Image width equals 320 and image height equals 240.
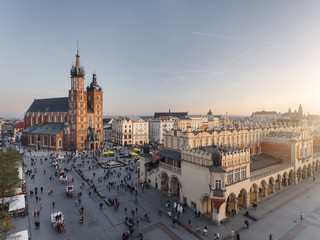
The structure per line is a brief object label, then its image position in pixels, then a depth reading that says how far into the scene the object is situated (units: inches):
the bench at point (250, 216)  951.0
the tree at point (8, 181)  938.7
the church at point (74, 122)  2780.5
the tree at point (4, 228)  586.9
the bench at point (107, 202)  1114.7
